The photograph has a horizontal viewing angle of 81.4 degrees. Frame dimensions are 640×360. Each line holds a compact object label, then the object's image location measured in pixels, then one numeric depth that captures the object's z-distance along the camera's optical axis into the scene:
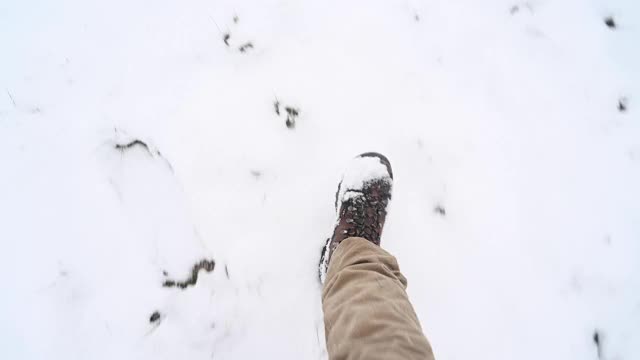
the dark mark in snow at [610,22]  2.07
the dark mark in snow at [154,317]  1.47
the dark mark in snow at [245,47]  1.88
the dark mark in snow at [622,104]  1.93
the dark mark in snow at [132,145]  1.64
